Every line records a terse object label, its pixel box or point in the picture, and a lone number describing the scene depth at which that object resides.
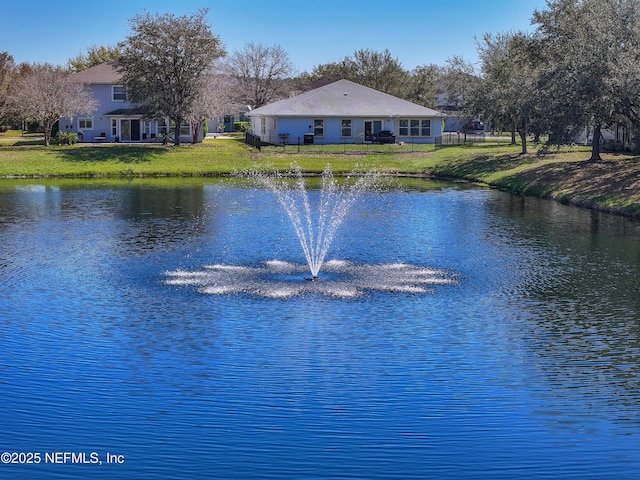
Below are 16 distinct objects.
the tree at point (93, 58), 136.88
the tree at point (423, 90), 120.13
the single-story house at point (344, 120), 85.25
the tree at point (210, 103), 77.56
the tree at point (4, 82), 85.49
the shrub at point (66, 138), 81.56
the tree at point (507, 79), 66.00
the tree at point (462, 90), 70.69
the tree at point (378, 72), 122.69
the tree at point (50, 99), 78.50
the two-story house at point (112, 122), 86.00
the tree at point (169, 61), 75.38
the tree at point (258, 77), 123.56
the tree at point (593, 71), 49.44
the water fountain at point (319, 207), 34.83
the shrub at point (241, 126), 118.75
